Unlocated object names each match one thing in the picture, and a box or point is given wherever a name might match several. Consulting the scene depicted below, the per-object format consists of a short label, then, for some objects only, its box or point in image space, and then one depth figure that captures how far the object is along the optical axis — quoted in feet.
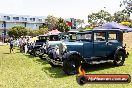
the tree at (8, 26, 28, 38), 129.53
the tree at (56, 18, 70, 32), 133.34
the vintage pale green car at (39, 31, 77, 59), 29.85
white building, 157.83
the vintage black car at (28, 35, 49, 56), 35.14
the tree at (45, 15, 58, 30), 145.99
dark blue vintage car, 19.90
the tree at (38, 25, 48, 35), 131.69
